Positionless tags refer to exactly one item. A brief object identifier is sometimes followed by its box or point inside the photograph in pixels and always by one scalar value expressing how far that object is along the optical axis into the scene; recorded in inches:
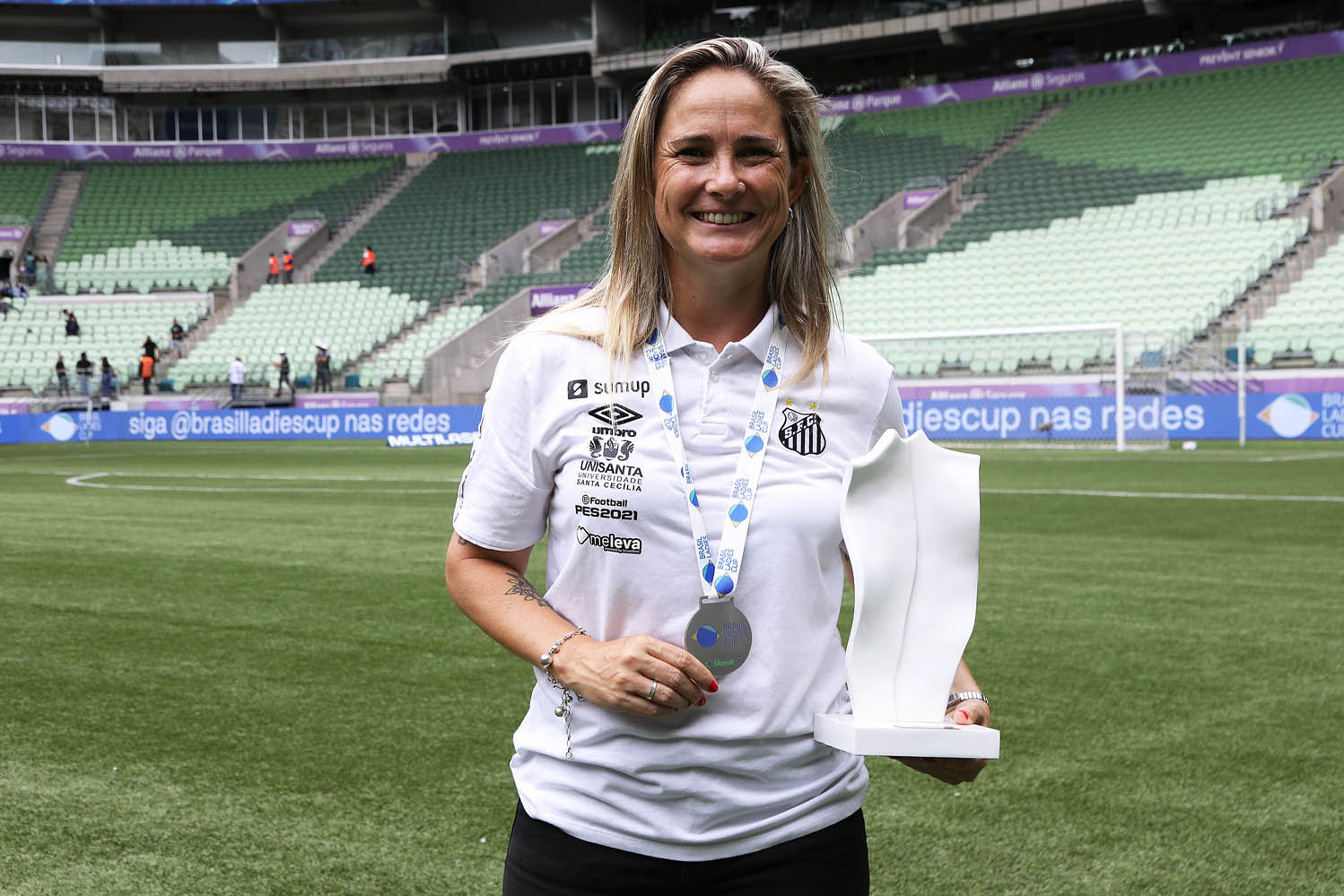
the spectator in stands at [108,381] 1318.9
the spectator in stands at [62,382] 1315.2
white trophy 61.9
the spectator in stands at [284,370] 1327.5
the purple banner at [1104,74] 1393.9
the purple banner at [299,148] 1847.9
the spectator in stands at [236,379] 1317.7
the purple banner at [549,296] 1272.3
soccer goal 878.4
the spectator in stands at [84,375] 1311.5
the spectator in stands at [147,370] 1333.7
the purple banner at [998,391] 944.3
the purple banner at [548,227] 1632.6
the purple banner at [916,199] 1430.9
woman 66.4
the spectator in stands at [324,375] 1339.8
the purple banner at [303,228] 1742.1
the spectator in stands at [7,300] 1546.5
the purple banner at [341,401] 1310.3
